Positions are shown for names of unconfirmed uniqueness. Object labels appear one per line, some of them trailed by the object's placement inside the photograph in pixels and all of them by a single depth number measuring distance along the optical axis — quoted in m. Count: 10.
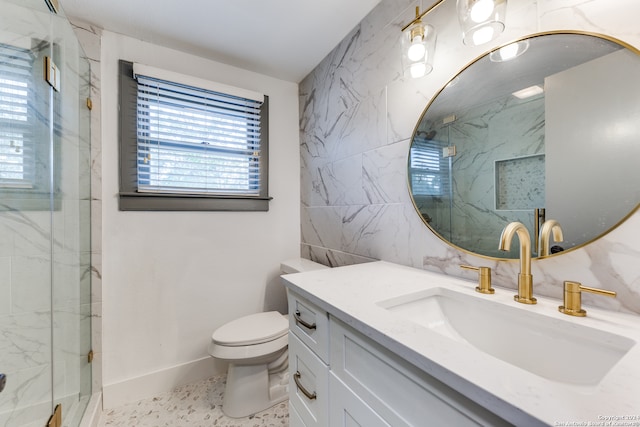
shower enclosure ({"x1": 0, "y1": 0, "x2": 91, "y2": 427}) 1.05
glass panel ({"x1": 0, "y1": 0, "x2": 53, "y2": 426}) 1.04
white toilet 1.35
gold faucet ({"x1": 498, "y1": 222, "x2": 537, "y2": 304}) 0.71
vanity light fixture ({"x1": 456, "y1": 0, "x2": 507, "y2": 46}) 0.79
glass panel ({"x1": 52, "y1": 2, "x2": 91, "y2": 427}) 1.21
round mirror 0.66
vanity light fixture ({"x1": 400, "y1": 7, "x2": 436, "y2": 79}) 1.00
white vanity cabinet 0.46
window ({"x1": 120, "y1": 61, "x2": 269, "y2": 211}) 1.57
